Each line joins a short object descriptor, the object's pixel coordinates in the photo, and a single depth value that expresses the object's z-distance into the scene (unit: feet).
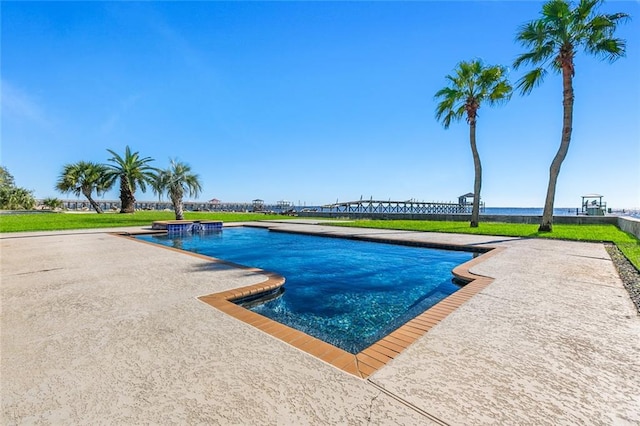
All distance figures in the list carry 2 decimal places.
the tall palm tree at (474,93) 45.14
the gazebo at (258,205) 164.45
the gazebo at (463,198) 112.16
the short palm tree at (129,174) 85.30
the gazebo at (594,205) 58.87
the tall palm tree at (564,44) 34.40
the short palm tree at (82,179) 93.15
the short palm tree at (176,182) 59.26
